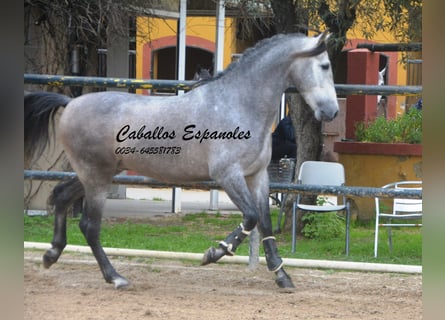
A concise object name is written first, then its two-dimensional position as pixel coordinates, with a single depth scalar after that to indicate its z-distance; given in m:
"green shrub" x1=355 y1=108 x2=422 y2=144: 16.02
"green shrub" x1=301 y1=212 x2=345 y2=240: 13.78
